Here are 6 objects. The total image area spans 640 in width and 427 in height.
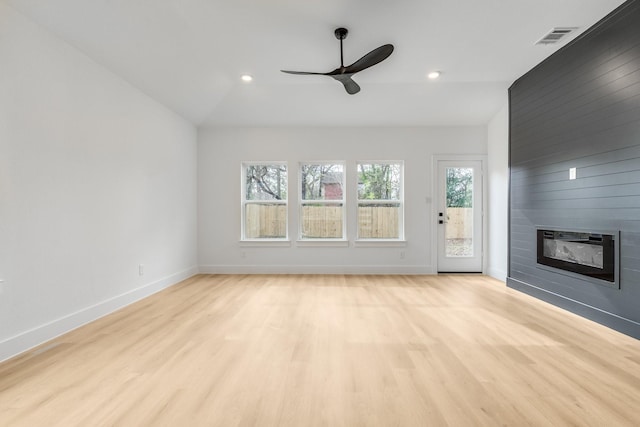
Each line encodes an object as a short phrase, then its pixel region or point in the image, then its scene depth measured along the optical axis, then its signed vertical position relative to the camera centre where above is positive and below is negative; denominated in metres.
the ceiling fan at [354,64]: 2.54 +1.40
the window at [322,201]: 5.19 +0.22
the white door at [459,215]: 5.05 -0.04
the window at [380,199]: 5.16 +0.25
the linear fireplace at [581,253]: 2.73 -0.43
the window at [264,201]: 5.20 +0.22
